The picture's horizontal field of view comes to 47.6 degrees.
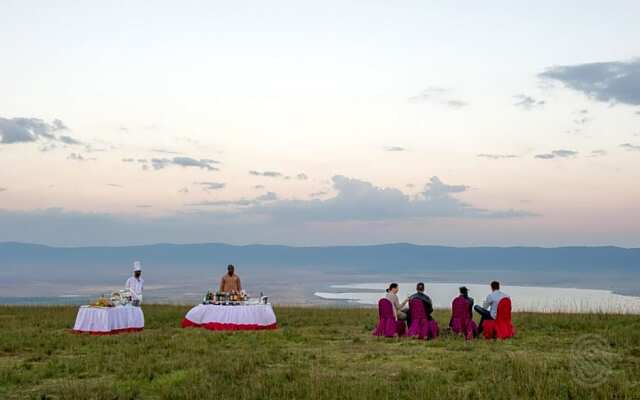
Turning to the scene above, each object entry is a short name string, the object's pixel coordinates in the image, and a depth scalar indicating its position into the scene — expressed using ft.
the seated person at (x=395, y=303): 67.31
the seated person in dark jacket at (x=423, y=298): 64.45
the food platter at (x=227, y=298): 73.67
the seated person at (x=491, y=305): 64.23
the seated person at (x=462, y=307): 63.98
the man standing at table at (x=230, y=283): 76.64
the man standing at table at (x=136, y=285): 74.59
